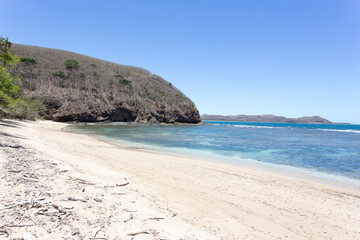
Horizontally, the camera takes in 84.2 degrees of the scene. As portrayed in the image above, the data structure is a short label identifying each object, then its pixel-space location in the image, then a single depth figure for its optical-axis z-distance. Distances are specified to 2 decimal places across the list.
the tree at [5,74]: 8.67
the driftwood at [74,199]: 4.22
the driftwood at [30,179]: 4.77
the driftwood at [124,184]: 6.33
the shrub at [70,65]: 65.56
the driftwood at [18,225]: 2.91
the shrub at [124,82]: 71.31
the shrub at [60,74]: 57.62
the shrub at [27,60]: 56.49
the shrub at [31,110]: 30.24
